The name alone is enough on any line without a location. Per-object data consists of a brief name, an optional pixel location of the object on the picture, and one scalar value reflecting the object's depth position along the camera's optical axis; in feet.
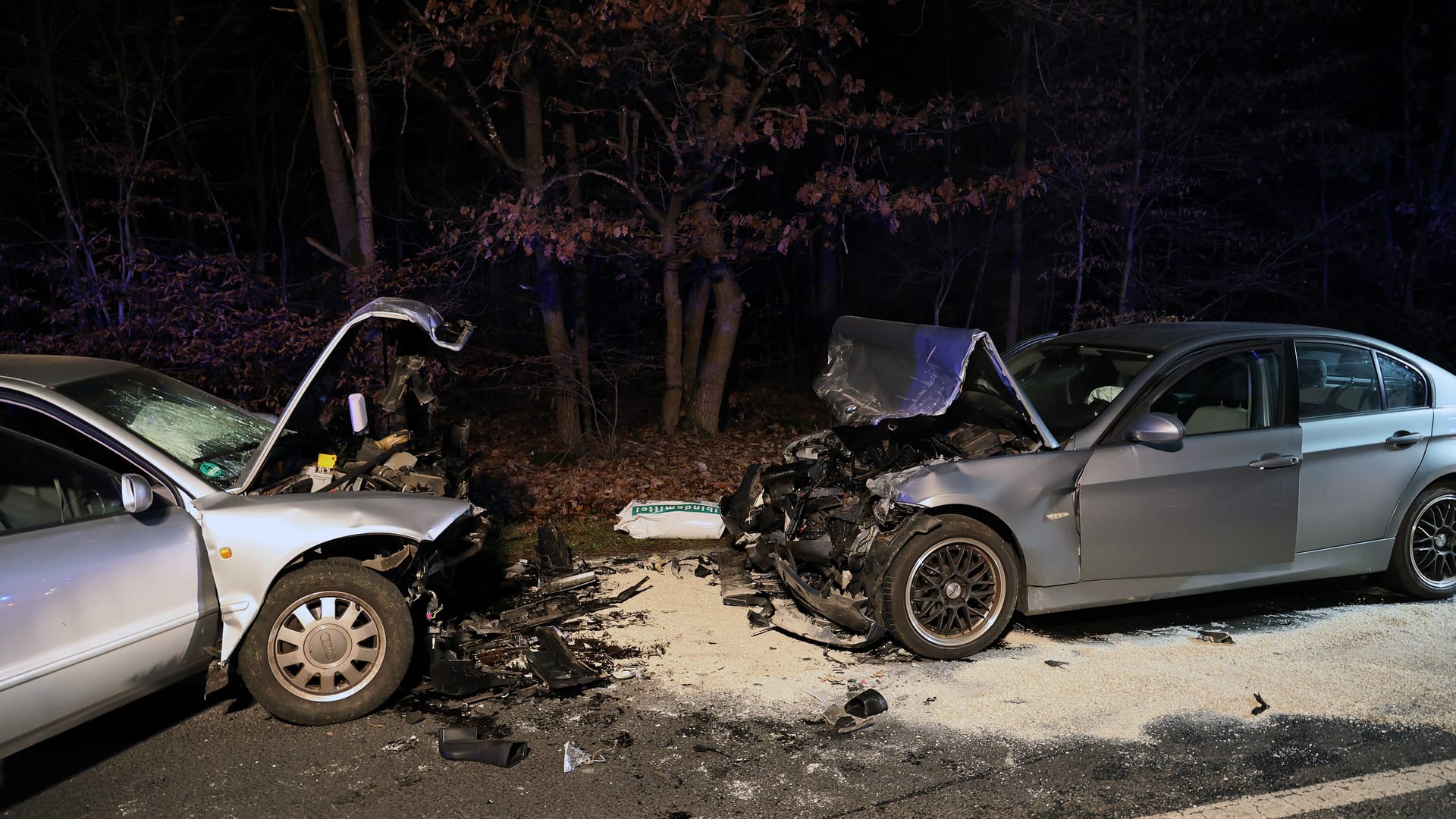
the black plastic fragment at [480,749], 13.91
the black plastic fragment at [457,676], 16.08
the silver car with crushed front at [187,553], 13.14
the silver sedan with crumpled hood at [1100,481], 17.66
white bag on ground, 25.55
